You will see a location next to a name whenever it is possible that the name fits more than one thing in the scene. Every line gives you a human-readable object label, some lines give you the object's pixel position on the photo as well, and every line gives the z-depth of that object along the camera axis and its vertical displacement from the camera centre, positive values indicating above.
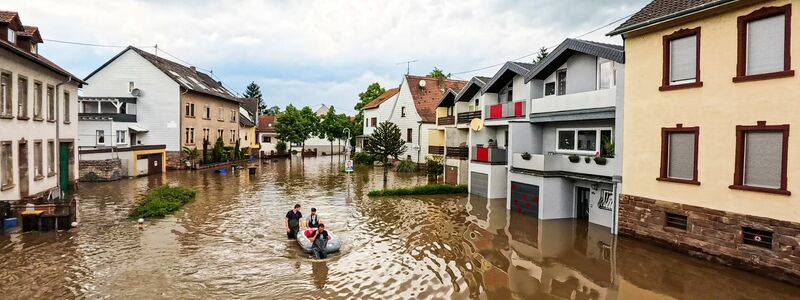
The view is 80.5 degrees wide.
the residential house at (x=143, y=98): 41.44 +3.73
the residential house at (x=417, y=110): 45.91 +3.44
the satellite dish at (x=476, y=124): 27.34 +1.18
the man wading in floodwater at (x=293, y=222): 16.45 -2.78
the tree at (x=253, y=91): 127.18 +13.65
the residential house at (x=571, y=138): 17.56 +0.32
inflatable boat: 14.46 -3.10
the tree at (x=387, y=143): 47.28 +0.04
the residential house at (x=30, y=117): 17.86 +0.93
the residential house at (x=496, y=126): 24.17 +1.06
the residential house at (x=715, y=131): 11.83 +0.46
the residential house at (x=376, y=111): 53.42 +3.82
